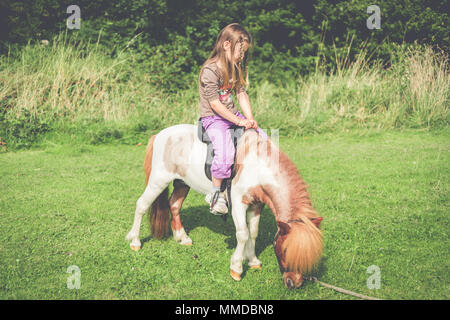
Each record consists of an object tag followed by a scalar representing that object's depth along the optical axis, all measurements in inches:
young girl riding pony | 146.2
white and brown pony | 123.0
